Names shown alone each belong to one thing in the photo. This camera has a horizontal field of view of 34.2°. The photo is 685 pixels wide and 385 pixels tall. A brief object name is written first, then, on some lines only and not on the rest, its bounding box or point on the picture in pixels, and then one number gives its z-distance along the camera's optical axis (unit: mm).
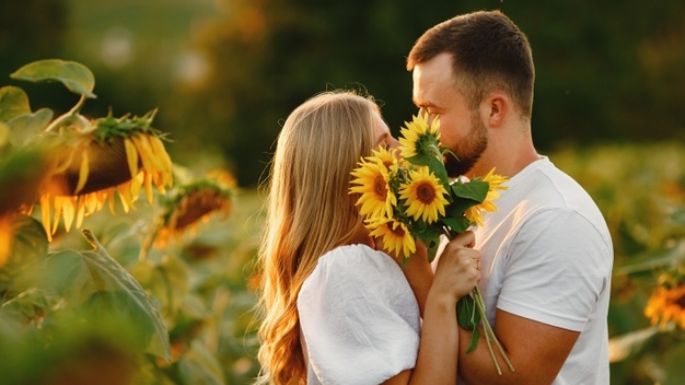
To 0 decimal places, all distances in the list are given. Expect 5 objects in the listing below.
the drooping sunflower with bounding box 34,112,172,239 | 2619
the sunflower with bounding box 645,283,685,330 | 4883
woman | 2852
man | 2938
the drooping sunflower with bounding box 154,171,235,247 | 4461
